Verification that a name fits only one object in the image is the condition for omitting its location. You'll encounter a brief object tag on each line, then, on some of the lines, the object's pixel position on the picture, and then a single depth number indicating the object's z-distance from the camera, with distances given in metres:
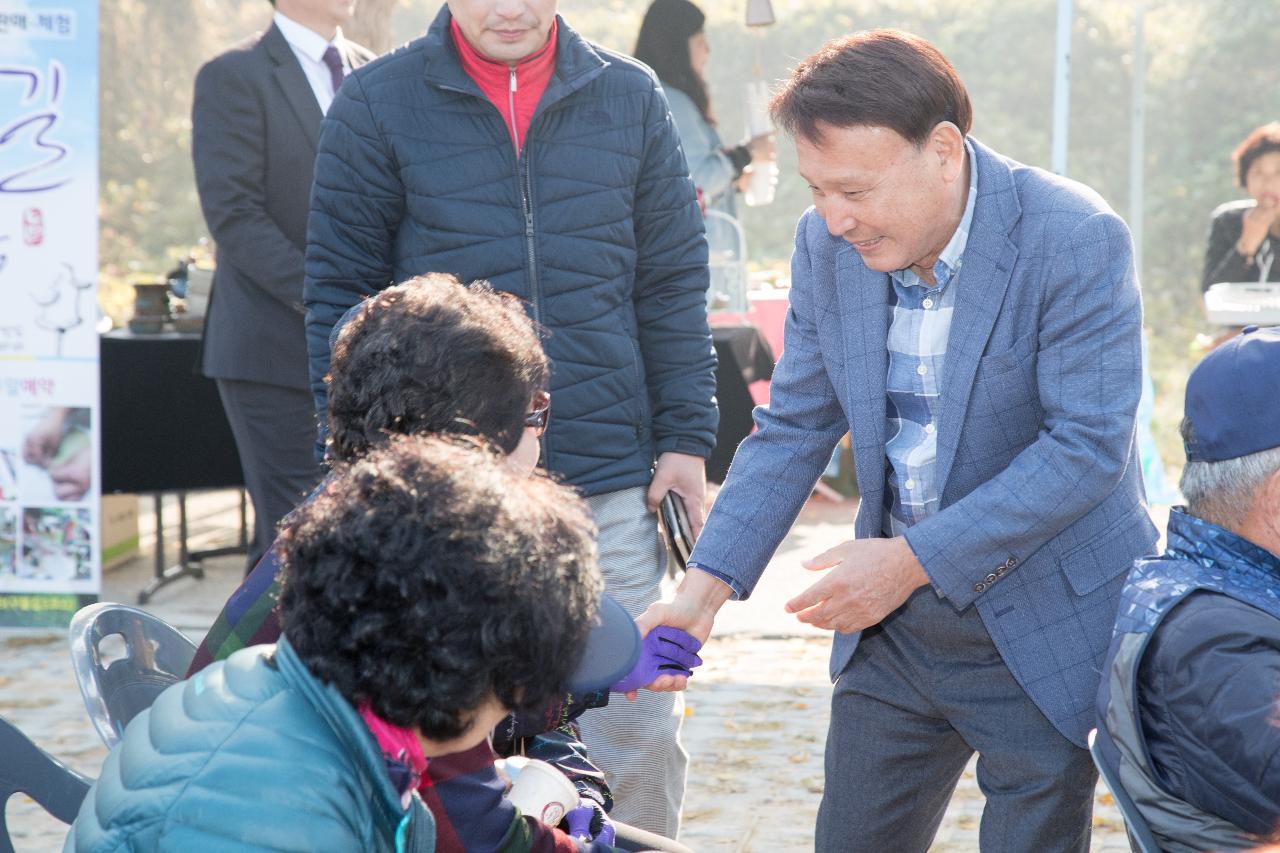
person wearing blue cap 1.86
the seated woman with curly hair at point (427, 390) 2.03
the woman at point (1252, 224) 7.09
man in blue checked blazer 2.17
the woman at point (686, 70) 6.54
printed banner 5.25
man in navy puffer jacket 2.98
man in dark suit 4.60
